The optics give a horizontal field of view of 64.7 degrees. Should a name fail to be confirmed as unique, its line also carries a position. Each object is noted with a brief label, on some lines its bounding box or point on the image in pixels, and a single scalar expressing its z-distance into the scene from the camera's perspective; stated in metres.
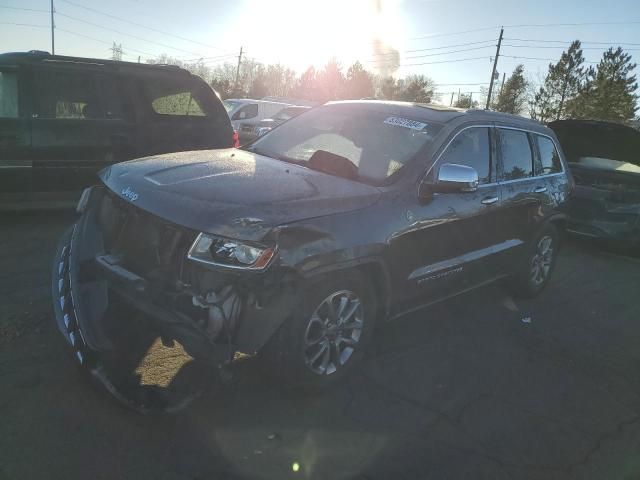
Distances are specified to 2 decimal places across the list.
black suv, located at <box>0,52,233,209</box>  5.64
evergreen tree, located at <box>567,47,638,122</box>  39.75
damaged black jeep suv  2.59
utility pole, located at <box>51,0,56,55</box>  57.11
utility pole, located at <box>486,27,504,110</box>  44.84
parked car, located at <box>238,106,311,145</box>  15.03
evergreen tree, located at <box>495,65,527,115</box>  49.38
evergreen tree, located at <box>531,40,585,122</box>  43.78
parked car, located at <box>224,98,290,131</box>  16.17
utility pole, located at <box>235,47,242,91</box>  67.61
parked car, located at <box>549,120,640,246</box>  7.23
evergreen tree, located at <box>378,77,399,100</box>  61.20
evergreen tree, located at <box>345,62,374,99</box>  59.84
